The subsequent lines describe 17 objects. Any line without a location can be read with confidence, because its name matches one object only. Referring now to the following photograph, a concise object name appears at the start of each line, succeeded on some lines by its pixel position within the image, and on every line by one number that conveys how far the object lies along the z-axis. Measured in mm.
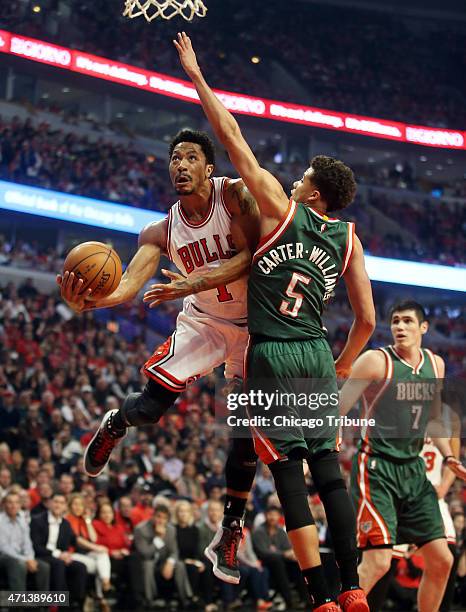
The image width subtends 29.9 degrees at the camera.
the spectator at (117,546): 9805
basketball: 4633
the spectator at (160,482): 11641
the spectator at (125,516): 10297
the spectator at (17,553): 9047
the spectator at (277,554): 10555
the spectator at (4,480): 10125
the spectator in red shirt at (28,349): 15156
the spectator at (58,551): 9211
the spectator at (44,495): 9664
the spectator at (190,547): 10180
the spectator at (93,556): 9594
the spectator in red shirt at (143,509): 10582
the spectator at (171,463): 12586
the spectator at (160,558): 9906
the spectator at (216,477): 12102
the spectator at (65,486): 10062
